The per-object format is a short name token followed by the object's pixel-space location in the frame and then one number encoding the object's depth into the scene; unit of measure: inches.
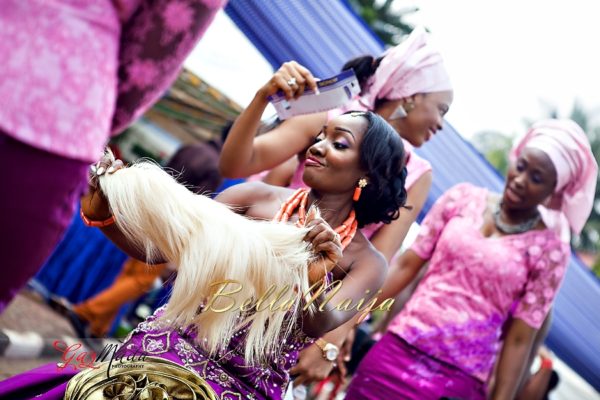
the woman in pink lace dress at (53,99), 45.2
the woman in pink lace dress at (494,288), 122.6
